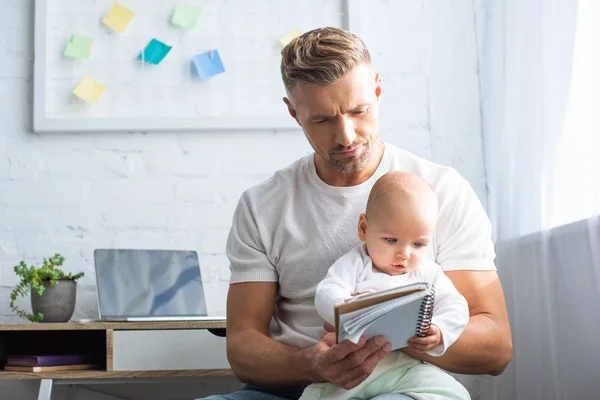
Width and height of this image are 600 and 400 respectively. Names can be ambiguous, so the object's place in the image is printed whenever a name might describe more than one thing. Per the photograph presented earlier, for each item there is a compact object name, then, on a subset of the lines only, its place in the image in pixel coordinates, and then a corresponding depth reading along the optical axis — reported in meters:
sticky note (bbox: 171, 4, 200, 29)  2.77
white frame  2.71
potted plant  2.42
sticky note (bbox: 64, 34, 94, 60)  2.76
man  1.58
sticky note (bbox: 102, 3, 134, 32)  2.77
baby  1.39
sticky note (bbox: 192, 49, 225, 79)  2.76
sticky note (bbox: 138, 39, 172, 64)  2.76
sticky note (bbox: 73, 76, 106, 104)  2.74
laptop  2.39
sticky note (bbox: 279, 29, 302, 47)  2.78
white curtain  1.88
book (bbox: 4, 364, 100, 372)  2.29
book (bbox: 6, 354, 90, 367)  2.29
